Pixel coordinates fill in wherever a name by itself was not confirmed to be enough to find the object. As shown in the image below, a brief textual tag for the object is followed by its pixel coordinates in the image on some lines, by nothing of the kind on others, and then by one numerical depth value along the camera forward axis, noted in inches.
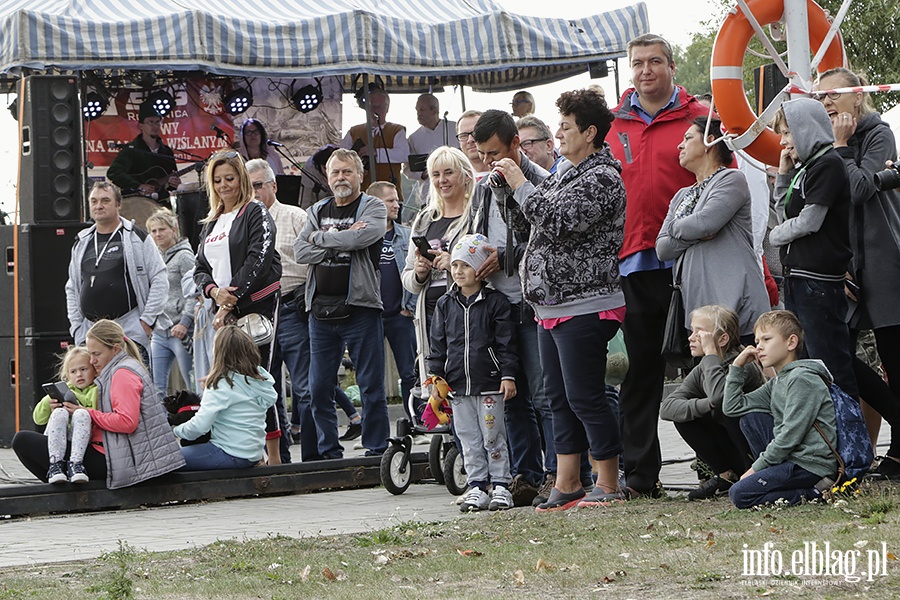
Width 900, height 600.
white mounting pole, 687.1
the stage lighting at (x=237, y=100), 1341.0
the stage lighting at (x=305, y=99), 1366.9
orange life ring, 649.6
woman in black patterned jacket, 551.5
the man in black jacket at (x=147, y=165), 1275.8
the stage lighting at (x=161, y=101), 1309.1
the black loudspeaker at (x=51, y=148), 853.2
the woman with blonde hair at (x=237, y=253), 741.3
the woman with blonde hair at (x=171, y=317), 891.4
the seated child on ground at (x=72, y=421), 652.1
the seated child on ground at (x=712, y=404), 543.2
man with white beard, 739.4
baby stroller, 671.8
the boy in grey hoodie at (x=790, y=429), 503.8
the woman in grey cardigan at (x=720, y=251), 553.0
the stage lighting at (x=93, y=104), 1282.0
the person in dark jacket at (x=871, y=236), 566.9
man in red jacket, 578.9
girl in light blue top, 682.2
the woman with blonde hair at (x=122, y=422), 653.3
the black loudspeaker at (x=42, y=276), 882.1
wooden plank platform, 647.1
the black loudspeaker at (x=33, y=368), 885.8
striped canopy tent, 1115.3
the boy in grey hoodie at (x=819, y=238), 545.3
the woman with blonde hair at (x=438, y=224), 650.8
